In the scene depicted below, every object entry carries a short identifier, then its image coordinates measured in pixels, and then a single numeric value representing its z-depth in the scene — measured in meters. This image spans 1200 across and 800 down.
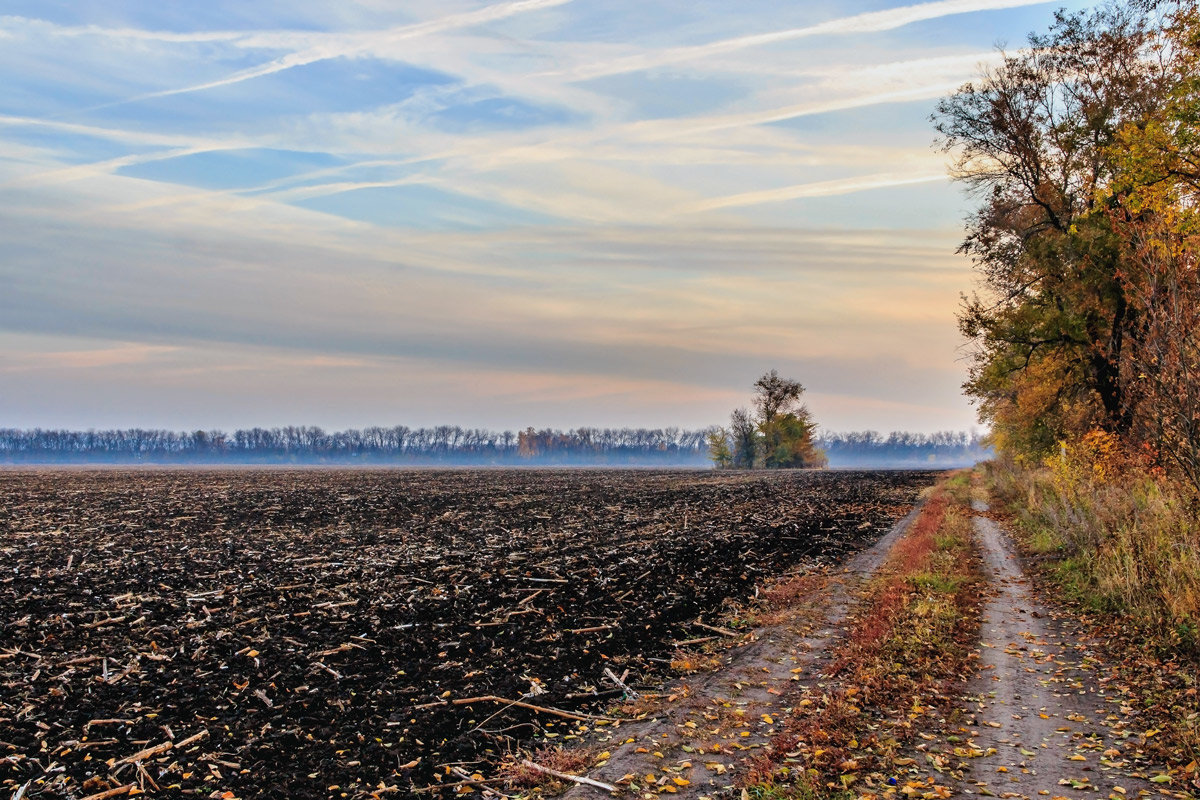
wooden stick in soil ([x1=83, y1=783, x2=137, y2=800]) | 7.42
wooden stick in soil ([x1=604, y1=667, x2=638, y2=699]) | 10.06
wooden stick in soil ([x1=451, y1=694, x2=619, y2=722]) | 9.27
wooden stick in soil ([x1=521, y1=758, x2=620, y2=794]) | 7.21
